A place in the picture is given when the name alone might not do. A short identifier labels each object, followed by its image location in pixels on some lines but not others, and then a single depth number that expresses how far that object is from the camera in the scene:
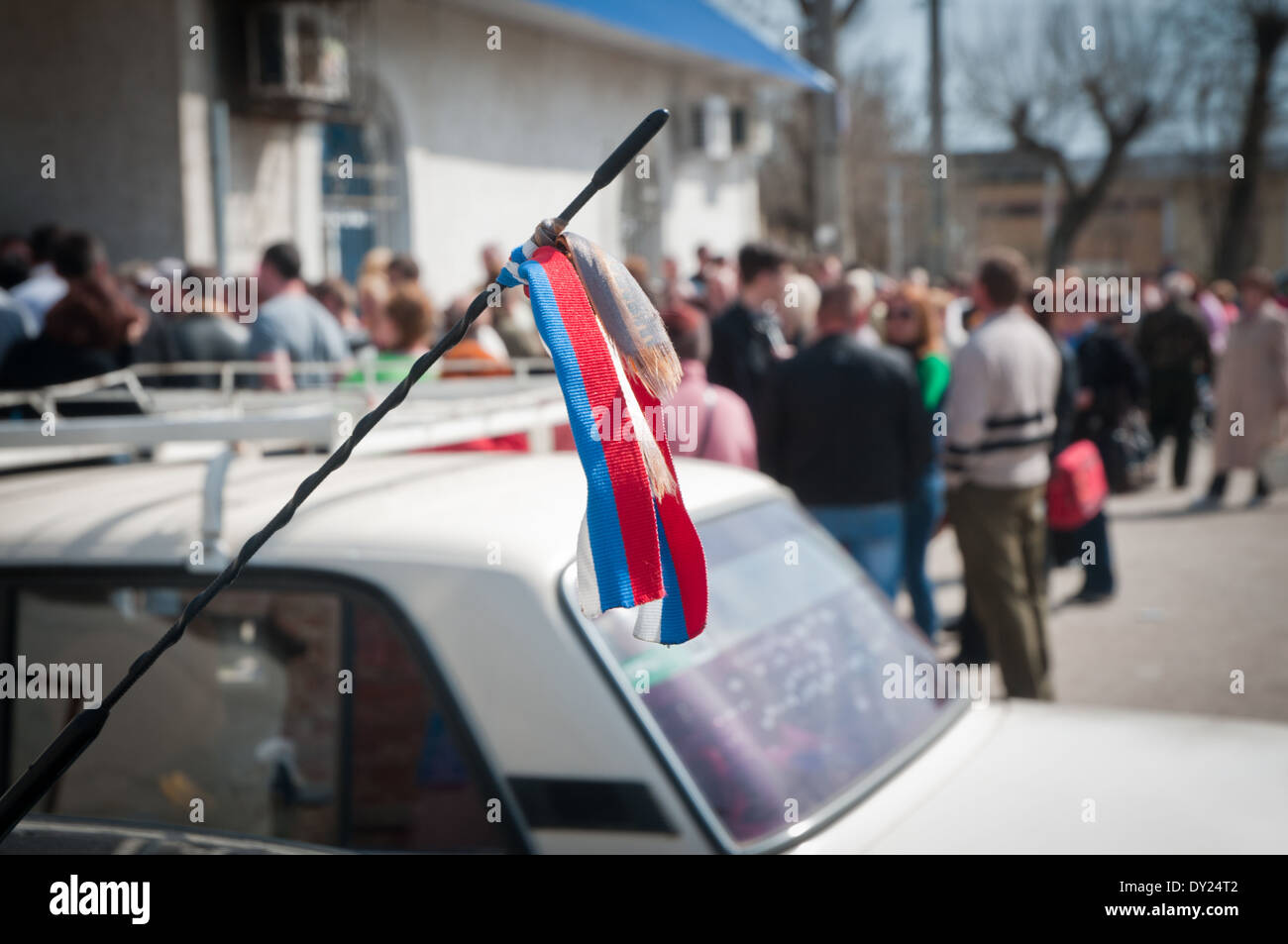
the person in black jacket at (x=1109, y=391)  8.69
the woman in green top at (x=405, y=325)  5.34
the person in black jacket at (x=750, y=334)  6.43
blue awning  13.77
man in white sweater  5.41
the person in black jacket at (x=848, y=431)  5.60
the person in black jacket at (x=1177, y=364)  12.17
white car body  2.03
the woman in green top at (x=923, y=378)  6.27
